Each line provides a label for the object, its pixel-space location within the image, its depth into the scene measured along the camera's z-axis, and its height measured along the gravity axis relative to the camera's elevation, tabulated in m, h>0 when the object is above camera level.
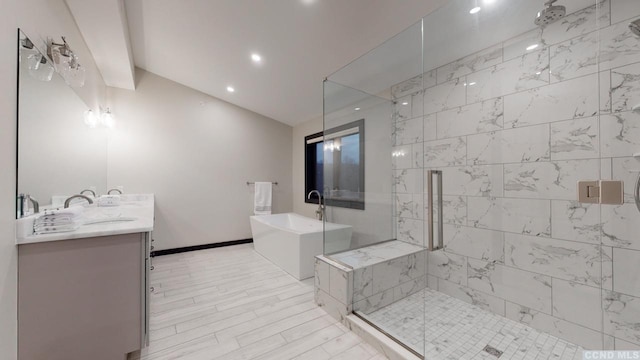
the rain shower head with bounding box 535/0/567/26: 1.65 +1.24
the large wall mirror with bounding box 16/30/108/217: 1.32 +0.35
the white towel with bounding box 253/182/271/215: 4.39 -0.36
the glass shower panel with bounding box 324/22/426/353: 2.25 +0.20
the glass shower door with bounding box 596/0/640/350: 1.40 +0.11
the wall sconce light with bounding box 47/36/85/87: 1.61 +0.91
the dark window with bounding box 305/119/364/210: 3.04 +0.22
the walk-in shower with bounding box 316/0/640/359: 1.49 -0.03
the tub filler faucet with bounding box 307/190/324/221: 3.81 -0.49
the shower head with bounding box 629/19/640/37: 1.32 +0.90
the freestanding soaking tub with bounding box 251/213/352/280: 2.75 -0.82
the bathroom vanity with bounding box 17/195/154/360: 1.20 -0.63
